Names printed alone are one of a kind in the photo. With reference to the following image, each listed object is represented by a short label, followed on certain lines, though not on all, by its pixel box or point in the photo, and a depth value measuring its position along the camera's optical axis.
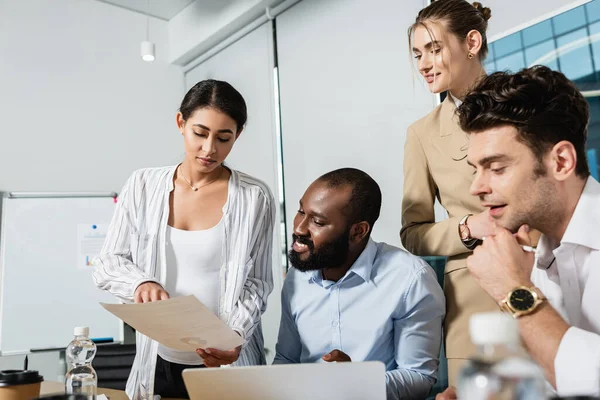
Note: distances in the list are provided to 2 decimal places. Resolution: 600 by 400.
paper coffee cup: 1.21
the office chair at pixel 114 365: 2.61
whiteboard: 3.87
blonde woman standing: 1.57
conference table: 1.56
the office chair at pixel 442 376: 1.88
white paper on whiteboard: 4.11
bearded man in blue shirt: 1.58
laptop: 0.95
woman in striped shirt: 1.68
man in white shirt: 1.10
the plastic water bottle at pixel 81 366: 1.38
